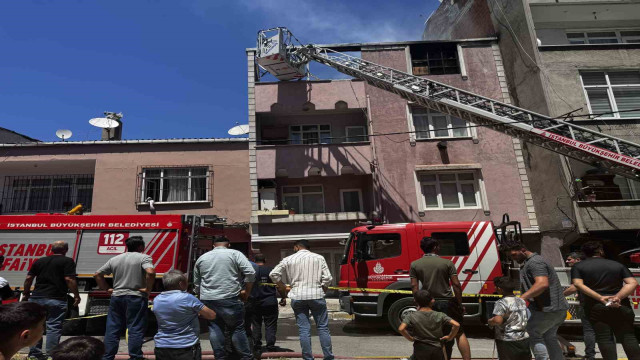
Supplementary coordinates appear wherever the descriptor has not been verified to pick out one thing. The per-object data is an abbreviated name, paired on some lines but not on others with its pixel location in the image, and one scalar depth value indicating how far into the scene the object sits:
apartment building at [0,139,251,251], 16.80
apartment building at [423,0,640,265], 14.00
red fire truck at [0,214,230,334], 9.86
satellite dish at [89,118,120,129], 19.02
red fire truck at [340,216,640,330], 8.72
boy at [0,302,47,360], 2.19
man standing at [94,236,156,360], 5.37
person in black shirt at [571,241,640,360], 4.80
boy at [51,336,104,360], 2.12
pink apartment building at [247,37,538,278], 15.91
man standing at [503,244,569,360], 4.87
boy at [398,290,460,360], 4.21
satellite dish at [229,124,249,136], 19.22
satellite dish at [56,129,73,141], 18.70
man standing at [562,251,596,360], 5.85
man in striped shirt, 5.32
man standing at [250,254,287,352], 7.00
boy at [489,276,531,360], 4.53
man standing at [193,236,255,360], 4.82
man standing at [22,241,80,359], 5.84
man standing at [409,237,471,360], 5.41
